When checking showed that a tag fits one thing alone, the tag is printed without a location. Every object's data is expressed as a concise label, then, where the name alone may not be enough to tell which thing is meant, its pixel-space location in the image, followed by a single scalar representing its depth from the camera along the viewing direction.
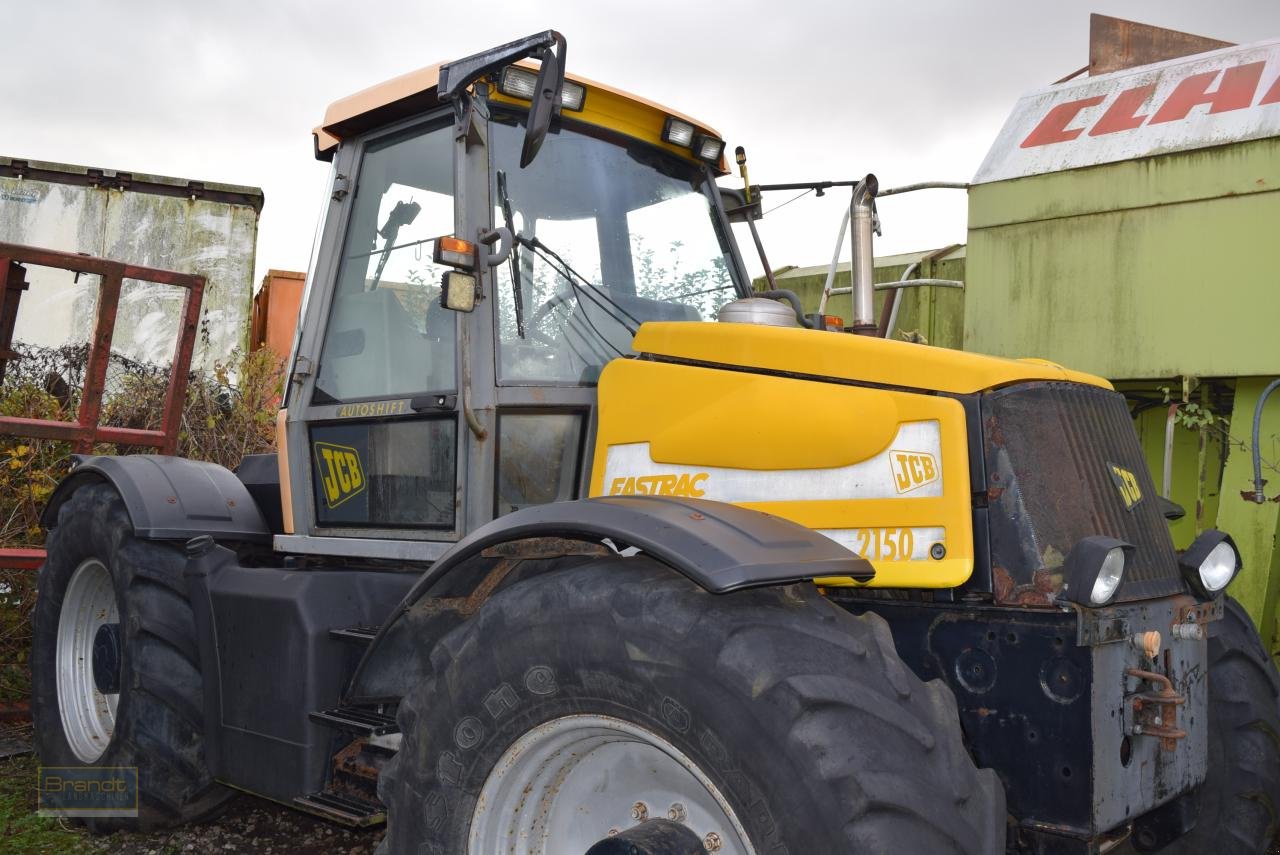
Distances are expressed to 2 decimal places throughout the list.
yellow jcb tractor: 2.22
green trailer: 4.68
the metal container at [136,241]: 11.85
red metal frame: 5.30
